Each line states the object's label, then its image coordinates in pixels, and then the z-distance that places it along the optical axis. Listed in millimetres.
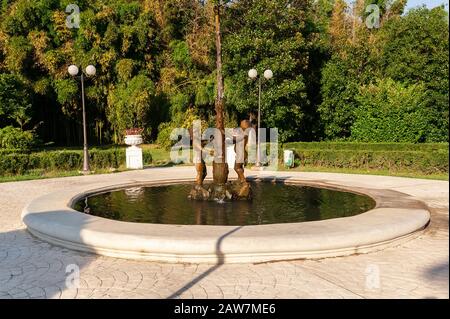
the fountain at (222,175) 9422
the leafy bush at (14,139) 19938
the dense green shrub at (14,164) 15570
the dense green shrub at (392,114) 22875
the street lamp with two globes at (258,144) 17438
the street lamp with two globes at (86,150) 15734
